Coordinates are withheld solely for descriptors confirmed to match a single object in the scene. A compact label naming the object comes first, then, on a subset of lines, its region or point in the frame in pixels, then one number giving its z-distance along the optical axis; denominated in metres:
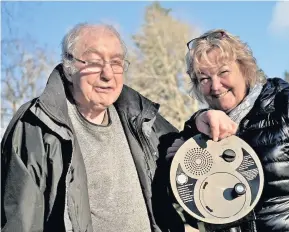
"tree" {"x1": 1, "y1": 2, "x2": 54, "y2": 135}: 16.48
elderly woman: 2.38
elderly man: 2.38
